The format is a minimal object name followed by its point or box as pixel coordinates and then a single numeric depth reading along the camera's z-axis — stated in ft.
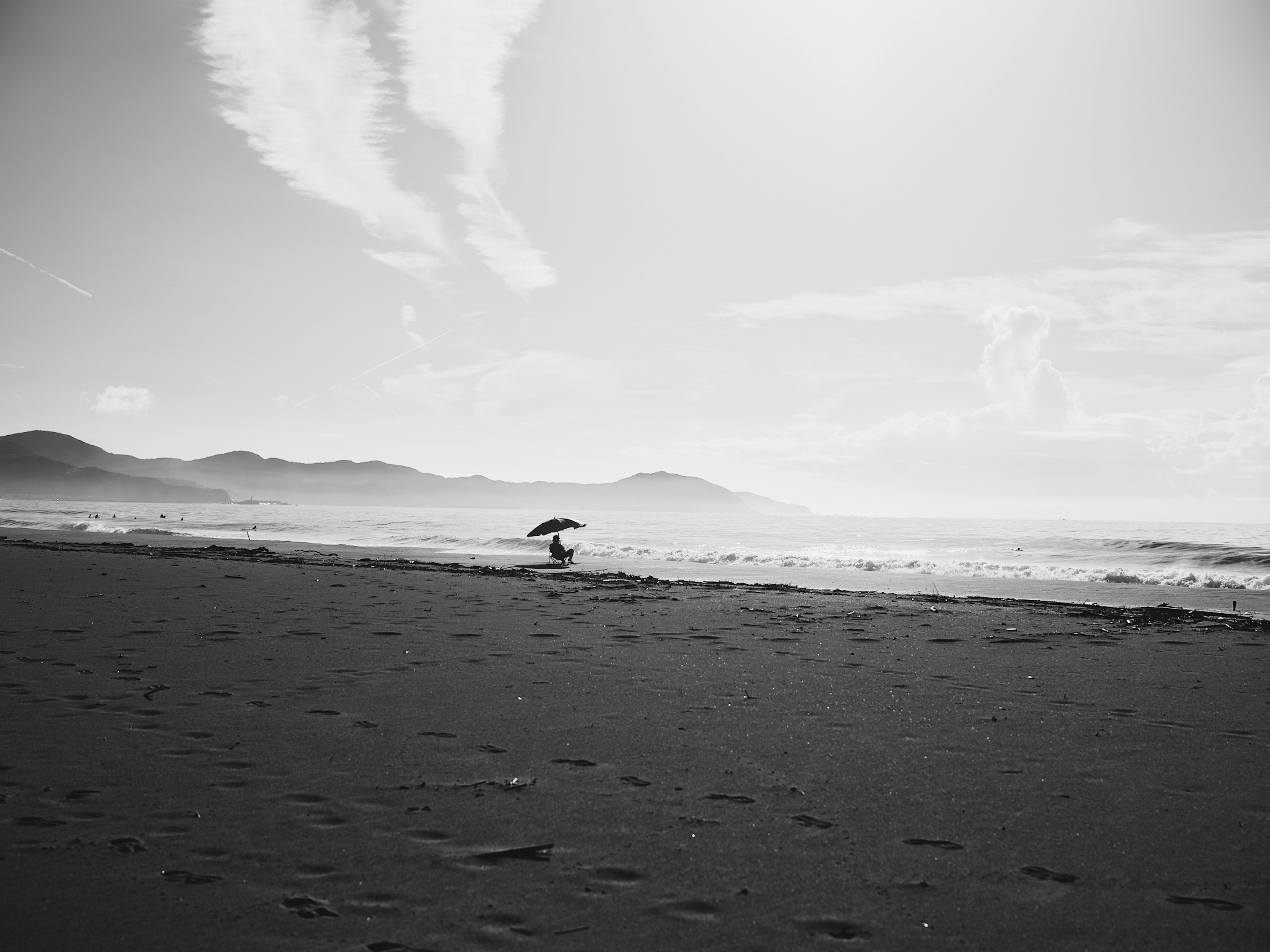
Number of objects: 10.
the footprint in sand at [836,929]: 9.96
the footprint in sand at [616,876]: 11.28
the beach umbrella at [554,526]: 92.12
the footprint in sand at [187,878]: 10.97
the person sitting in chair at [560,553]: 88.33
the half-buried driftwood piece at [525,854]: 11.99
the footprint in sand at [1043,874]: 11.58
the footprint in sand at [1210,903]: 10.74
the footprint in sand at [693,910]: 10.33
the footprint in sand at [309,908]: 10.15
